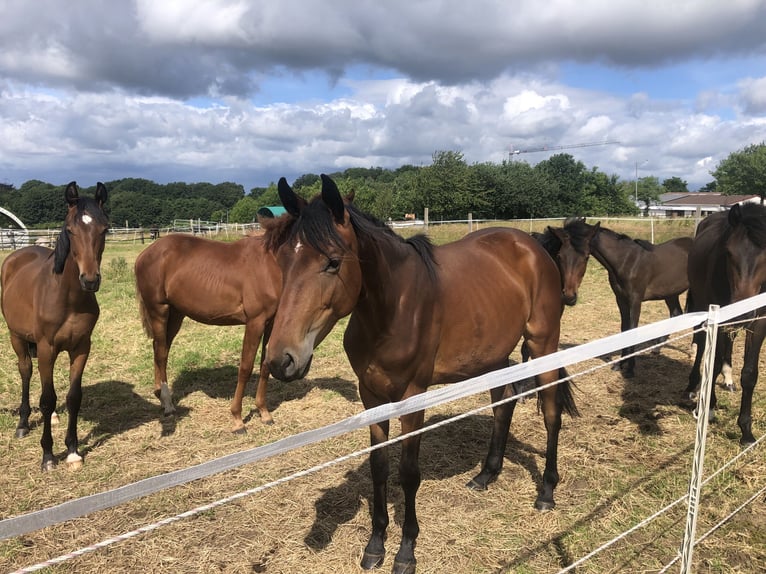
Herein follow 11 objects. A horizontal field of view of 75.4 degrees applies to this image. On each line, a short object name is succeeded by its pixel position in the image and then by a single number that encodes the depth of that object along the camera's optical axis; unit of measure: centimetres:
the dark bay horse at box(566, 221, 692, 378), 788
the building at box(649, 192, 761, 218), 6694
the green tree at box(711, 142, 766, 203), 6194
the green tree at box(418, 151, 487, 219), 4484
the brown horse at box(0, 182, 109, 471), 410
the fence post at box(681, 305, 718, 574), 233
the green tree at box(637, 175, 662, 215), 11284
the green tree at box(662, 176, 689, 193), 14912
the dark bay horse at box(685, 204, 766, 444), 442
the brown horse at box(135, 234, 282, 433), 564
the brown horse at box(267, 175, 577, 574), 231
